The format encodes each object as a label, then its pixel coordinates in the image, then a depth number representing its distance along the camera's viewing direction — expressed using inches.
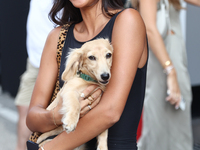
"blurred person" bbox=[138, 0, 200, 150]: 121.8
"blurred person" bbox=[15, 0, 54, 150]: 122.4
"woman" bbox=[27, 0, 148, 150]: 95.9
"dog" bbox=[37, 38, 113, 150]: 95.8
